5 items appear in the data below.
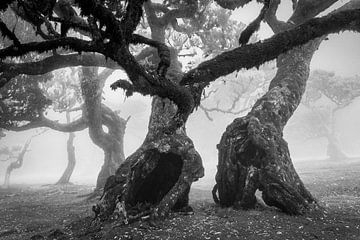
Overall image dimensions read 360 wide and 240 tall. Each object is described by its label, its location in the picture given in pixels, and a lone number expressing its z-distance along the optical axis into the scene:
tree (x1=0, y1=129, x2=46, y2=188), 32.37
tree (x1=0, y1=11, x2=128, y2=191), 16.62
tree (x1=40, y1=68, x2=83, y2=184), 25.88
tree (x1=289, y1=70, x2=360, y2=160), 42.62
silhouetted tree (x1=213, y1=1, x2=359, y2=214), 7.56
